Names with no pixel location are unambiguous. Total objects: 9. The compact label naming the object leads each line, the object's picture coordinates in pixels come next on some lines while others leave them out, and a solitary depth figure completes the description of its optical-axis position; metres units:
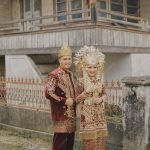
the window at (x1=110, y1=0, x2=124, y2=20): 15.50
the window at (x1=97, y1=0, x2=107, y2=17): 14.85
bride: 5.66
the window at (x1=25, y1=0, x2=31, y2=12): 17.64
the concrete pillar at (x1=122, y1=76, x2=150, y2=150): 7.11
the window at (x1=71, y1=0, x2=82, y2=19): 14.94
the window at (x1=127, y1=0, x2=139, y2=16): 16.16
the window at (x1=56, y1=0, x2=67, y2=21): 15.59
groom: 5.74
